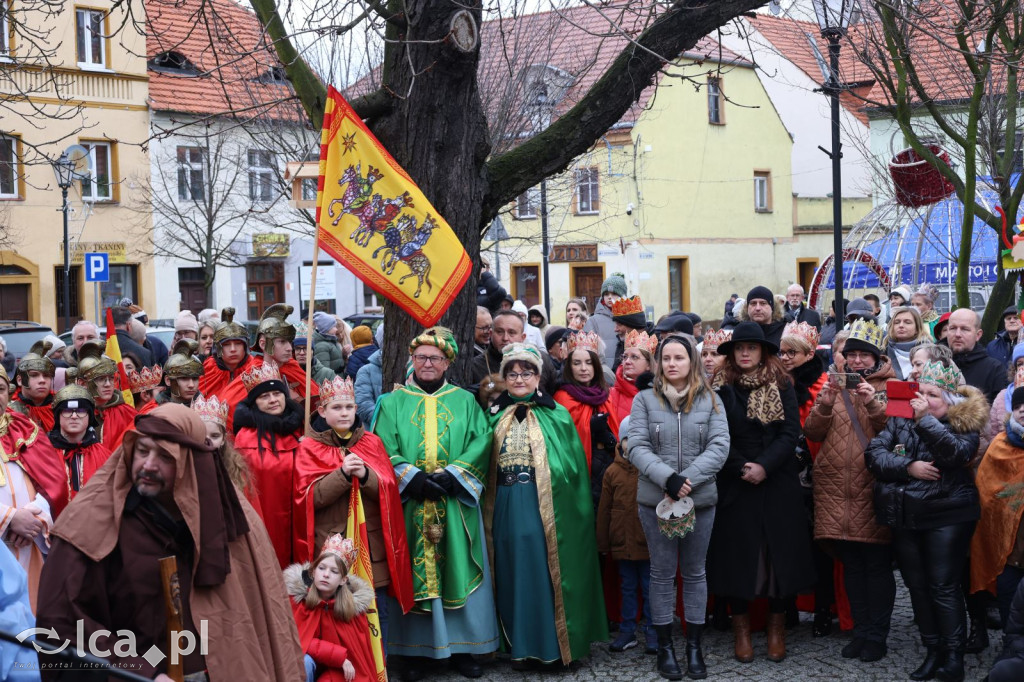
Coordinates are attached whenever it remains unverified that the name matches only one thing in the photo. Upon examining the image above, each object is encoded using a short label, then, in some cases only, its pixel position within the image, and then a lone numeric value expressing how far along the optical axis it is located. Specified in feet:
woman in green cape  21.48
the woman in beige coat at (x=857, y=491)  21.44
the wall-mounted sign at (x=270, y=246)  100.42
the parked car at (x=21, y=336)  52.13
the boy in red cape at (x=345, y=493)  20.07
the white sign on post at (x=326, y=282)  82.53
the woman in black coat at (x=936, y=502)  20.06
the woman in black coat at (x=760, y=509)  21.52
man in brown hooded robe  12.25
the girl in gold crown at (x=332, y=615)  18.08
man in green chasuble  21.07
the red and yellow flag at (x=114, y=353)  27.63
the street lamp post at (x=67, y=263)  59.54
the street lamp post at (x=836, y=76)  32.01
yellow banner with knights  21.85
